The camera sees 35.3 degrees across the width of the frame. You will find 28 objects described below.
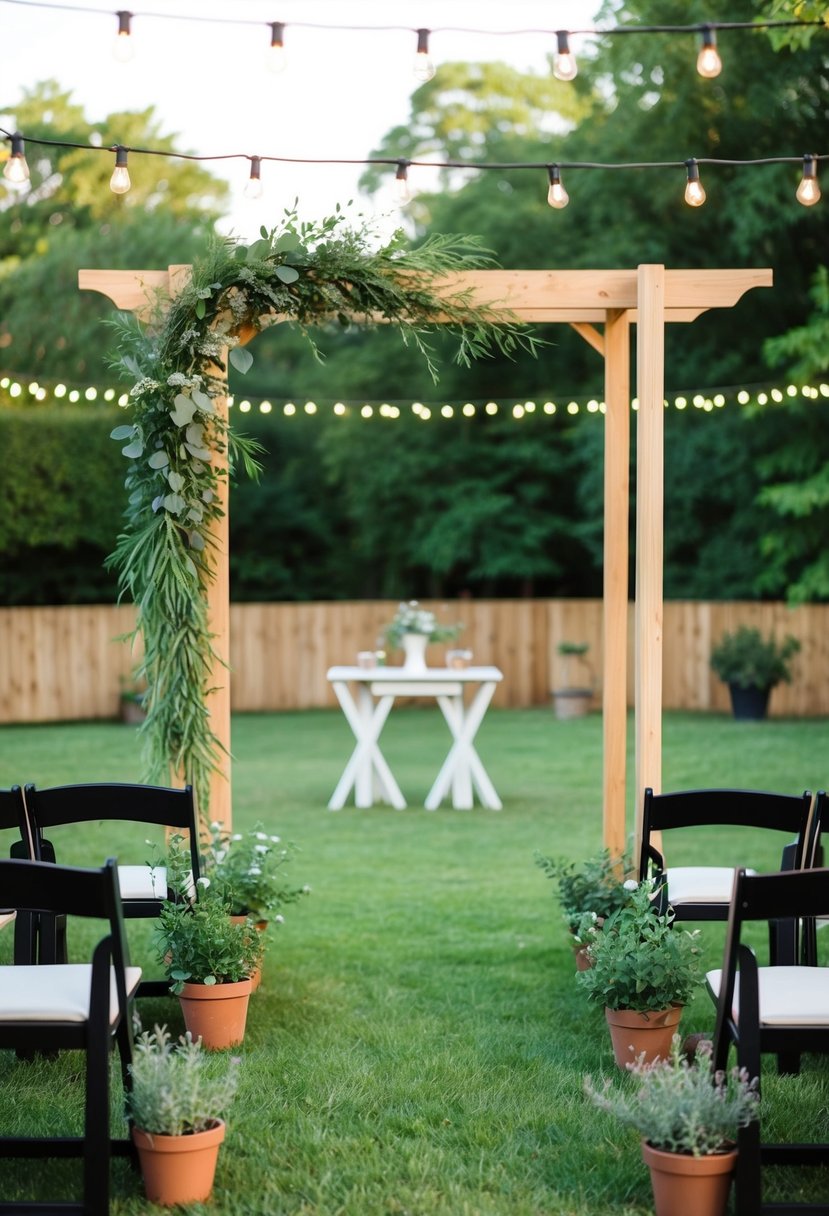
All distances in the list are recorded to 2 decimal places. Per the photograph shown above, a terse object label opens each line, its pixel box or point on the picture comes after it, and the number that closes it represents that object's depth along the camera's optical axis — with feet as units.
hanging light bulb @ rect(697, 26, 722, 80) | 12.99
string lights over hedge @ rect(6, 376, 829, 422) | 31.24
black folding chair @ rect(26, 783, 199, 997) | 12.25
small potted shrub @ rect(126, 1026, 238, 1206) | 9.05
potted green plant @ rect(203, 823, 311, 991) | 14.06
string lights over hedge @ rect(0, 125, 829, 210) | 14.85
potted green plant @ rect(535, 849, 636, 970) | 13.89
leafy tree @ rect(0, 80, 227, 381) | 60.75
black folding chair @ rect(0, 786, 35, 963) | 11.98
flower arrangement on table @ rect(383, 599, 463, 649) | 30.19
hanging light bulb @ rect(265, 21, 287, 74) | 13.55
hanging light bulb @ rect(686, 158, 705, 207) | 15.20
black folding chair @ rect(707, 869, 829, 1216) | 8.79
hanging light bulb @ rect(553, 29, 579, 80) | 13.26
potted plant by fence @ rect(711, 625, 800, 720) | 44.60
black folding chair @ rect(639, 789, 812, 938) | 12.33
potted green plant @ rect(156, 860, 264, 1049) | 12.54
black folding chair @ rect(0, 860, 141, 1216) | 8.73
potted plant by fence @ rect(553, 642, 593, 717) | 46.57
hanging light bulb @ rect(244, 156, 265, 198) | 15.25
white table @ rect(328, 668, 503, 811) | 28.86
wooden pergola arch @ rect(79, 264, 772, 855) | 15.06
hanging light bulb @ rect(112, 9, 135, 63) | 13.51
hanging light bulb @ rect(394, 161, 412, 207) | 15.11
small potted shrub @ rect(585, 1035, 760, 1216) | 8.73
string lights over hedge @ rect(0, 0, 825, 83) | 13.25
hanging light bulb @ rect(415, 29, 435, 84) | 13.75
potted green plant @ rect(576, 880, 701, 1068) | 11.64
